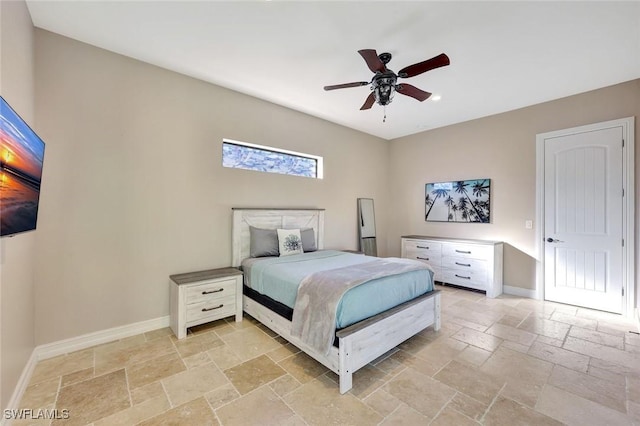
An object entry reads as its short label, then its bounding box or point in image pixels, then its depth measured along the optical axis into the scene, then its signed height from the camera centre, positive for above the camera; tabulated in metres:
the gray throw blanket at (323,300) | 2.04 -0.71
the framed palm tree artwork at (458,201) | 4.51 +0.25
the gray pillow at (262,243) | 3.49 -0.39
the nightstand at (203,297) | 2.74 -0.92
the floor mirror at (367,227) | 5.26 -0.26
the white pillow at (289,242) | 3.59 -0.39
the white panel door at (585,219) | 3.36 -0.04
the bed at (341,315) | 2.00 -0.89
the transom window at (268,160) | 3.63 +0.84
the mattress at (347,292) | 2.13 -0.67
